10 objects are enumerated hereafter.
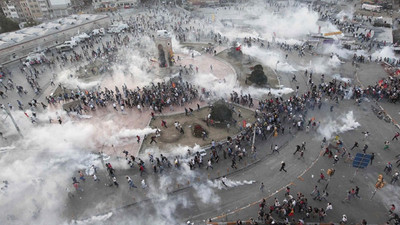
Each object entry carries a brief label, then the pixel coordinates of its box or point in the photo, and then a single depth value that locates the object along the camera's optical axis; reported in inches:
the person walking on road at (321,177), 722.3
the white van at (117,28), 2206.9
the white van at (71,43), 1895.2
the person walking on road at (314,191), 687.1
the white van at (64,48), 1871.3
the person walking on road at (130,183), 722.7
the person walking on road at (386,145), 818.2
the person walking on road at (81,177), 755.5
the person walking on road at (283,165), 757.9
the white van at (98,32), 2186.3
